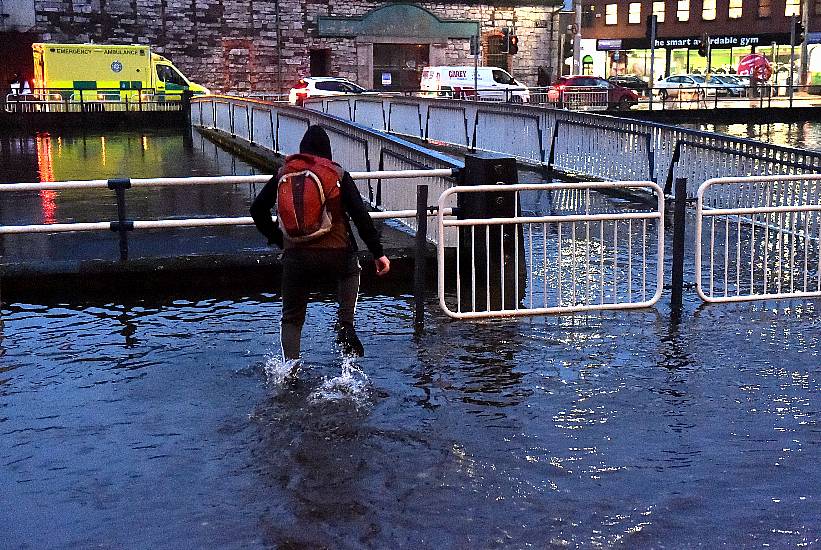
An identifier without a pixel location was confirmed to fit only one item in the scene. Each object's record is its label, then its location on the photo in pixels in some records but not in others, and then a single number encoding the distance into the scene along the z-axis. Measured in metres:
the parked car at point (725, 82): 50.84
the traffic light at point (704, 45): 49.88
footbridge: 9.11
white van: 47.06
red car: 44.47
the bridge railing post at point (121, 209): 9.13
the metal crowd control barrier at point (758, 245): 9.30
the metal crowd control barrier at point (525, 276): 8.73
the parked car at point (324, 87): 46.28
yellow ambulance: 44.00
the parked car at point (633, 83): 59.05
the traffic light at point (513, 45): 53.44
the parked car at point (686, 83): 48.90
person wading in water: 6.51
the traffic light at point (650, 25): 40.08
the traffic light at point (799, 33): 62.58
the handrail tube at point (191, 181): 8.91
